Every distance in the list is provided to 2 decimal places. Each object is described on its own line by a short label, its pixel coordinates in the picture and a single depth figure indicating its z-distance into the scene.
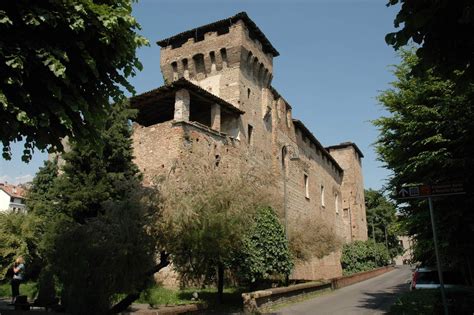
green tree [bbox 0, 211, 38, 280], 17.78
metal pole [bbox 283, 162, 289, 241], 17.22
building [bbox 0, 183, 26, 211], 55.15
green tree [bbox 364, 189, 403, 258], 61.09
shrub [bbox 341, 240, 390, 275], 38.22
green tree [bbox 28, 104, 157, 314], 8.06
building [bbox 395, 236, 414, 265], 81.78
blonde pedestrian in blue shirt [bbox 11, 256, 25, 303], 11.53
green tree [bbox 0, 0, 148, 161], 4.77
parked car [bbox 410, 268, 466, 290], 11.91
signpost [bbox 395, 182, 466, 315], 6.88
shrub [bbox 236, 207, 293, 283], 15.13
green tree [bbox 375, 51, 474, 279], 9.74
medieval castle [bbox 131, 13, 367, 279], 18.11
